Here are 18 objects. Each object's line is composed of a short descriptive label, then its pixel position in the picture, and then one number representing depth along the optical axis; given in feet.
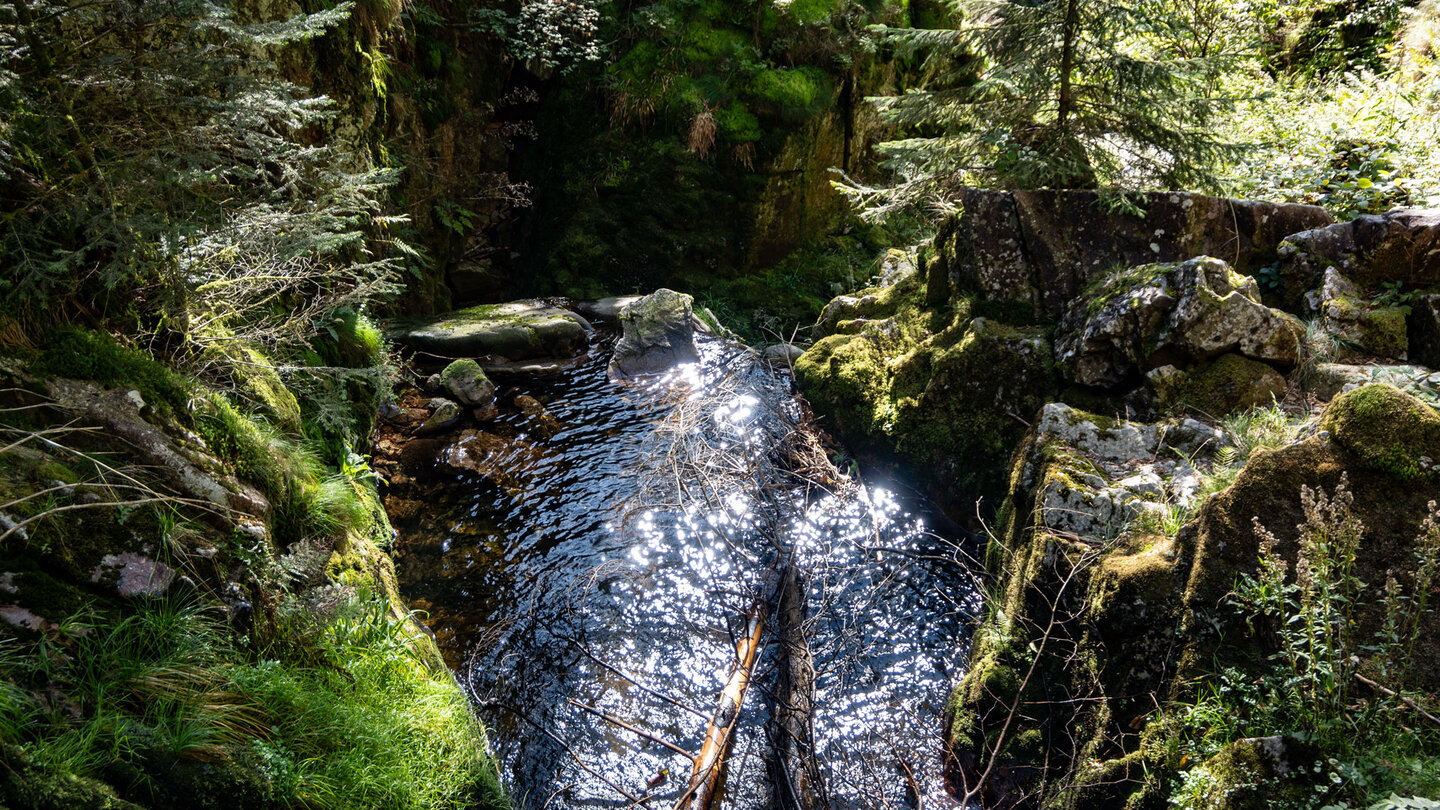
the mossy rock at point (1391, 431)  9.21
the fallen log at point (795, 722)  11.82
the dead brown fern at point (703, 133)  37.55
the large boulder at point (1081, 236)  17.85
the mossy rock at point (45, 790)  6.14
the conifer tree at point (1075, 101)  18.62
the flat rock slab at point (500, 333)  29.30
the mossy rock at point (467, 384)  26.55
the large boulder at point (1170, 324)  15.01
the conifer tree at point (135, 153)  9.56
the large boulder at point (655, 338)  30.35
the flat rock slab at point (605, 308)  35.76
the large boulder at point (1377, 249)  14.93
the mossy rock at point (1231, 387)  14.71
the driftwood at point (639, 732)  12.62
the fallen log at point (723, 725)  11.63
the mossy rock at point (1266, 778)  7.97
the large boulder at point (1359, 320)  14.60
